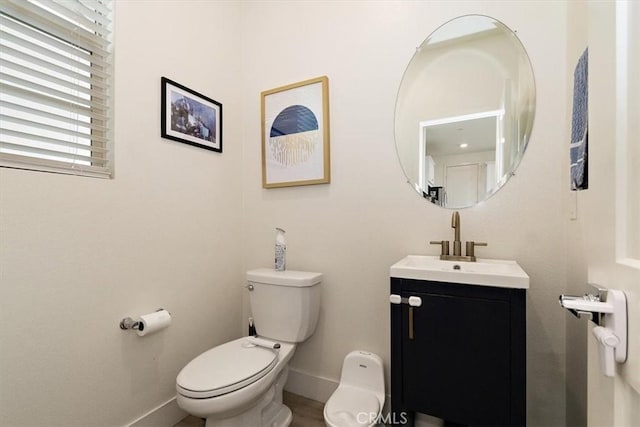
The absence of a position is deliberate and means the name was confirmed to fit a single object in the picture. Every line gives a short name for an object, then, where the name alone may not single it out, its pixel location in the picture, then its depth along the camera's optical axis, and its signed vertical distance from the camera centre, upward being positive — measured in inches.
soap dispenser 68.6 -9.3
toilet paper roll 51.5 -20.2
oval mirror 53.4 +19.9
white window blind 41.3 +20.0
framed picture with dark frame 60.2 +21.6
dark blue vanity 38.5 -20.1
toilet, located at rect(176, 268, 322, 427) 45.2 -27.3
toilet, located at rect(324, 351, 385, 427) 49.4 -35.6
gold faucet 52.9 -6.5
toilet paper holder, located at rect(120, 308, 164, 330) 51.6 -20.0
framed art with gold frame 68.2 +19.3
